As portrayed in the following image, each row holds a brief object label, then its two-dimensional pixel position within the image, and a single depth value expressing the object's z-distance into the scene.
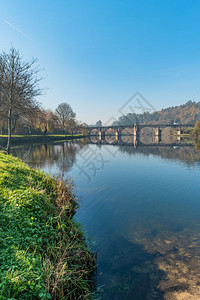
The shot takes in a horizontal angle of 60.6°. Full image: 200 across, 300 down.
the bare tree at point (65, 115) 82.85
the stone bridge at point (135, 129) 131.50
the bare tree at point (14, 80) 19.77
